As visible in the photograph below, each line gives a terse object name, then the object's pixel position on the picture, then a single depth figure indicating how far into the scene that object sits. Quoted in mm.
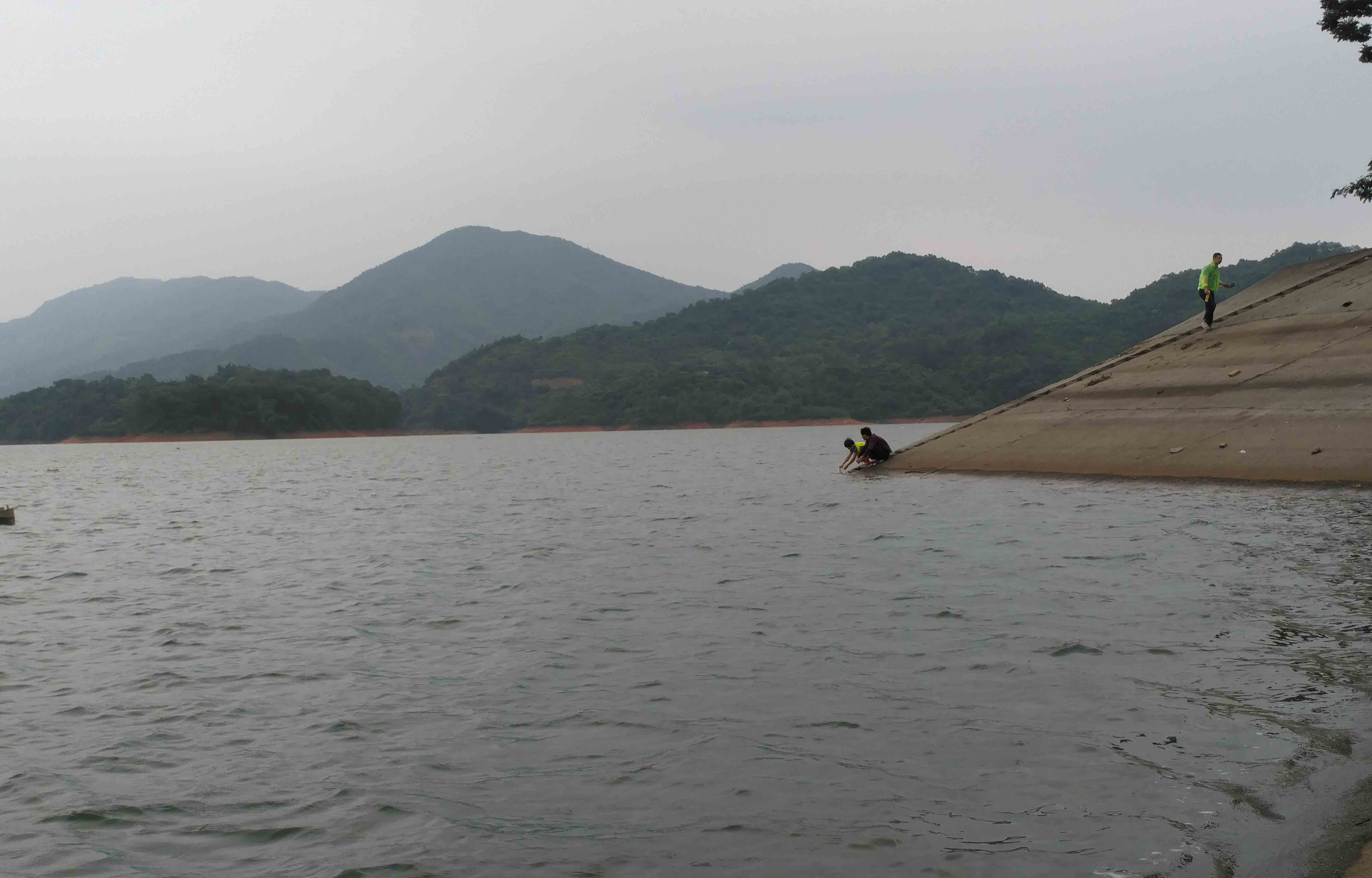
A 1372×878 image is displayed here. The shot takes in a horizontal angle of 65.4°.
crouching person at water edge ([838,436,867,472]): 40094
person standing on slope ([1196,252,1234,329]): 34500
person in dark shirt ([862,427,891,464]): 39438
